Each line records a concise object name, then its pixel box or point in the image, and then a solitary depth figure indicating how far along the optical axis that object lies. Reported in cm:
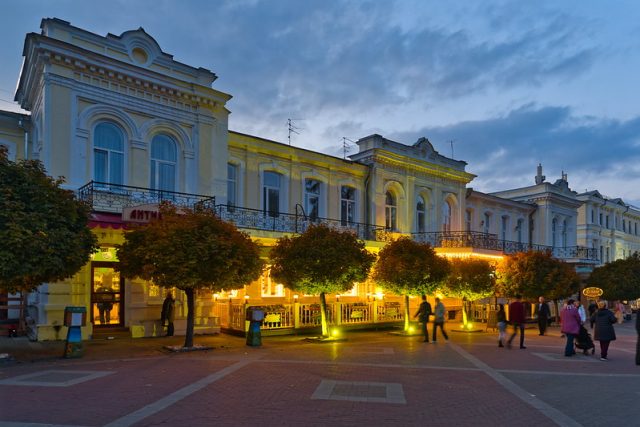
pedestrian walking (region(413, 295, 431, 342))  1766
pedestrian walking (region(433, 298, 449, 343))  1759
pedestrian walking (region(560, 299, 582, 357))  1455
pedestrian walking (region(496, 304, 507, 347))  1652
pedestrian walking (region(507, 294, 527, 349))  1631
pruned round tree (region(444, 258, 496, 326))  2169
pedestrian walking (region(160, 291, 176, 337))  1695
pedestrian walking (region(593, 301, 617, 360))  1408
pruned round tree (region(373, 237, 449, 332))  1853
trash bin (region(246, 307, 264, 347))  1547
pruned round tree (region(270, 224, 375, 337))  1641
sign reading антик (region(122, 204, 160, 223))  1504
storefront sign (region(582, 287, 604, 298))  2600
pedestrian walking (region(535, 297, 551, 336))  2077
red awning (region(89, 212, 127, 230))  1479
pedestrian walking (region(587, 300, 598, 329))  2486
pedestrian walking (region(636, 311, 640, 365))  1288
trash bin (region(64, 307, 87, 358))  1266
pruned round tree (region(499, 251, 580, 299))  2416
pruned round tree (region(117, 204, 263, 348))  1340
